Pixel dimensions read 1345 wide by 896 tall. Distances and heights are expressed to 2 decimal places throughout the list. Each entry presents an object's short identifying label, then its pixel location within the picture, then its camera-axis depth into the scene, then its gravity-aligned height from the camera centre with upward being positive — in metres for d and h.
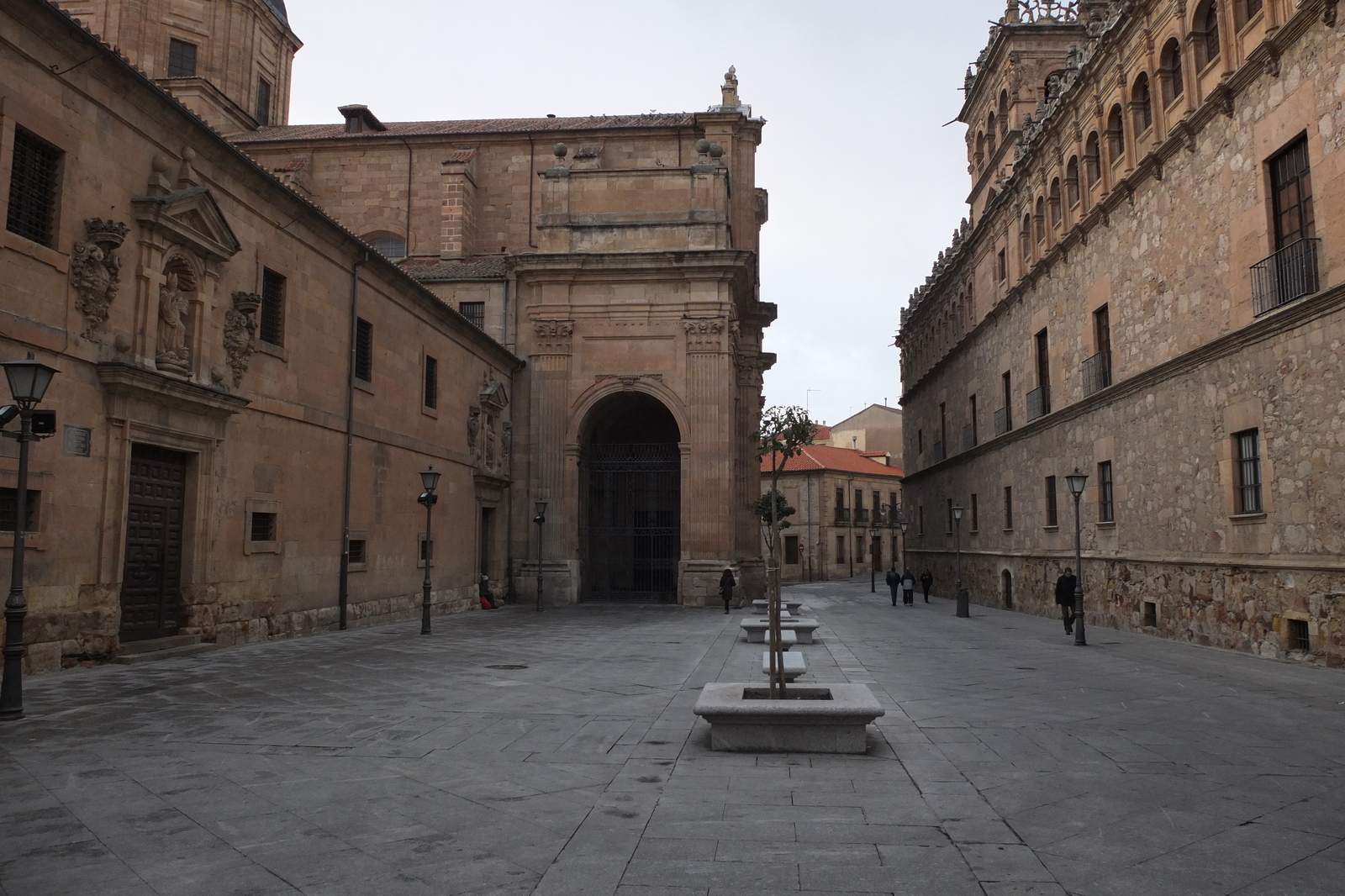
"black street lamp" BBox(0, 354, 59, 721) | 7.89 -0.03
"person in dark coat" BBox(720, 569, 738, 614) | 25.11 -1.25
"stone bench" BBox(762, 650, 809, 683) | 9.43 -1.31
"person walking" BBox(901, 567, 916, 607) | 31.88 -1.74
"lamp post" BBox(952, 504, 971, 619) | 25.21 -1.73
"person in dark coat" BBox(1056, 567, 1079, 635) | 18.92 -1.06
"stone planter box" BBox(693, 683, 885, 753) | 6.82 -1.35
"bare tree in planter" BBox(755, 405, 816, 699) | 7.89 +1.06
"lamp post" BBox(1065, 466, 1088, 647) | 16.09 -0.54
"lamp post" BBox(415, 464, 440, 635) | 17.88 +0.94
